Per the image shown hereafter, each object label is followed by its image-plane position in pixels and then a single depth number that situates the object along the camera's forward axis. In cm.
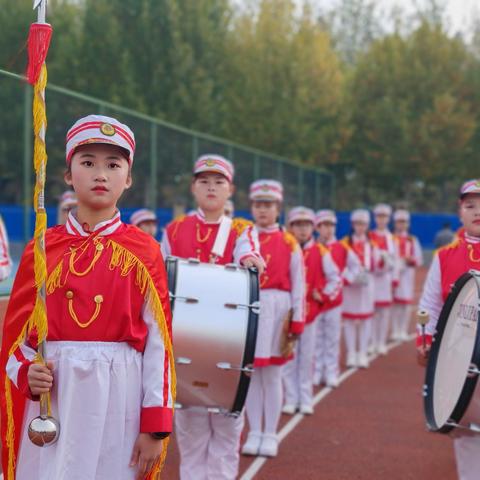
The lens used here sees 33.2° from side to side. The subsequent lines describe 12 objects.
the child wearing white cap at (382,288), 1237
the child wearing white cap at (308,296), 834
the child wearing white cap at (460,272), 491
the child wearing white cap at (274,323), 646
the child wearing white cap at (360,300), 1109
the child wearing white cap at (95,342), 306
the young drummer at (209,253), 523
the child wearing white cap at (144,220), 929
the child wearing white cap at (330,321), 976
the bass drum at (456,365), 432
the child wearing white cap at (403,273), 1362
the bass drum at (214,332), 465
